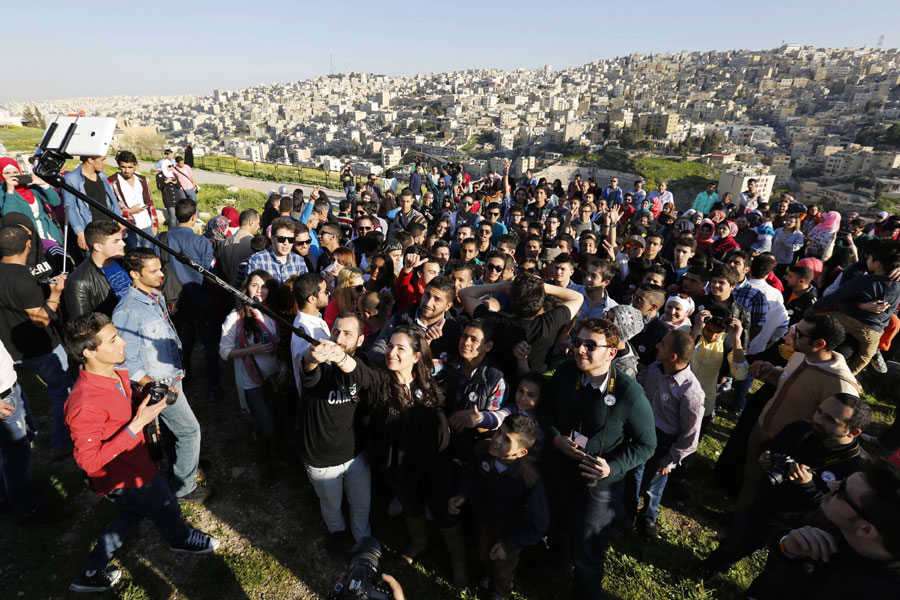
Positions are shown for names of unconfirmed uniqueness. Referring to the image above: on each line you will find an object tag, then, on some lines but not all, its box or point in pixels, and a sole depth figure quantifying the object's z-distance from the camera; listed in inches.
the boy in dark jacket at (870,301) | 167.8
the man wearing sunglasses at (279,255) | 185.6
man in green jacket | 109.3
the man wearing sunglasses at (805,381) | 122.2
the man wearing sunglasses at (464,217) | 354.0
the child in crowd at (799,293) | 199.8
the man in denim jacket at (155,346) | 134.3
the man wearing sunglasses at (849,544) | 68.6
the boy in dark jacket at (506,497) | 106.9
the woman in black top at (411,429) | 116.0
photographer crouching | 100.6
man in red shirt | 103.0
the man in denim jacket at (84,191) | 226.2
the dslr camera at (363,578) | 68.5
